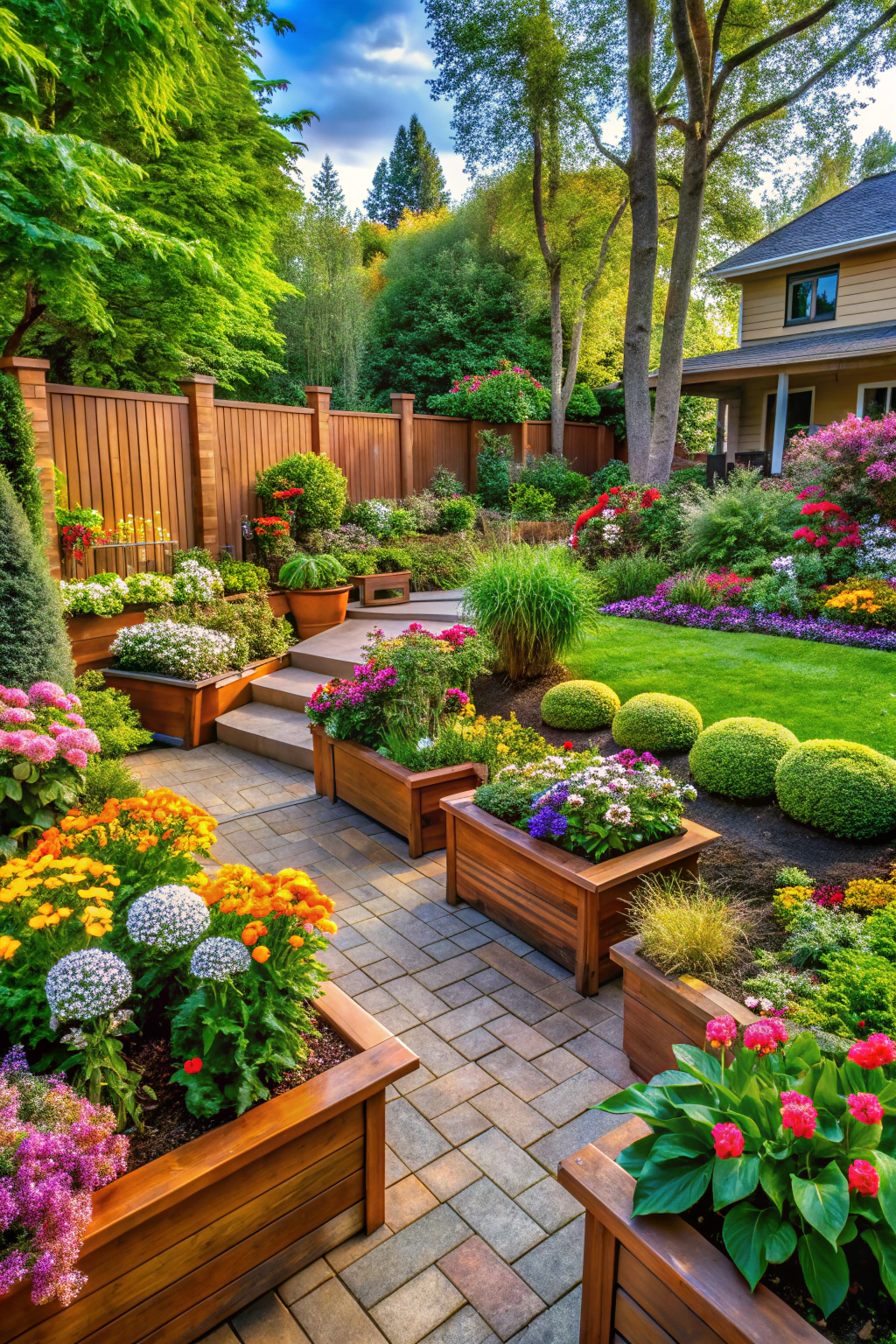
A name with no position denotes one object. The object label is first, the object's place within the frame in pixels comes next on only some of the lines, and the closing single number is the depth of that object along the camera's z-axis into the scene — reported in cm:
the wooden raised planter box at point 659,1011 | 227
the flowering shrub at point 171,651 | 638
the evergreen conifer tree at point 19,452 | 587
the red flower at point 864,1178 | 127
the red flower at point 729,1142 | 135
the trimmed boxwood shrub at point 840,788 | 330
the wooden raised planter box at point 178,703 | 626
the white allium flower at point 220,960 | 176
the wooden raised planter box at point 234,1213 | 151
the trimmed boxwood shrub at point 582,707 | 491
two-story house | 1205
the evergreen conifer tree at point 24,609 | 482
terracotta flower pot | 803
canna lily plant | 130
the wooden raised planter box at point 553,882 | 298
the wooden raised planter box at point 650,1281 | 128
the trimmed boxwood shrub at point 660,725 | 439
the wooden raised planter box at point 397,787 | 417
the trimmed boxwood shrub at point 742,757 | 378
